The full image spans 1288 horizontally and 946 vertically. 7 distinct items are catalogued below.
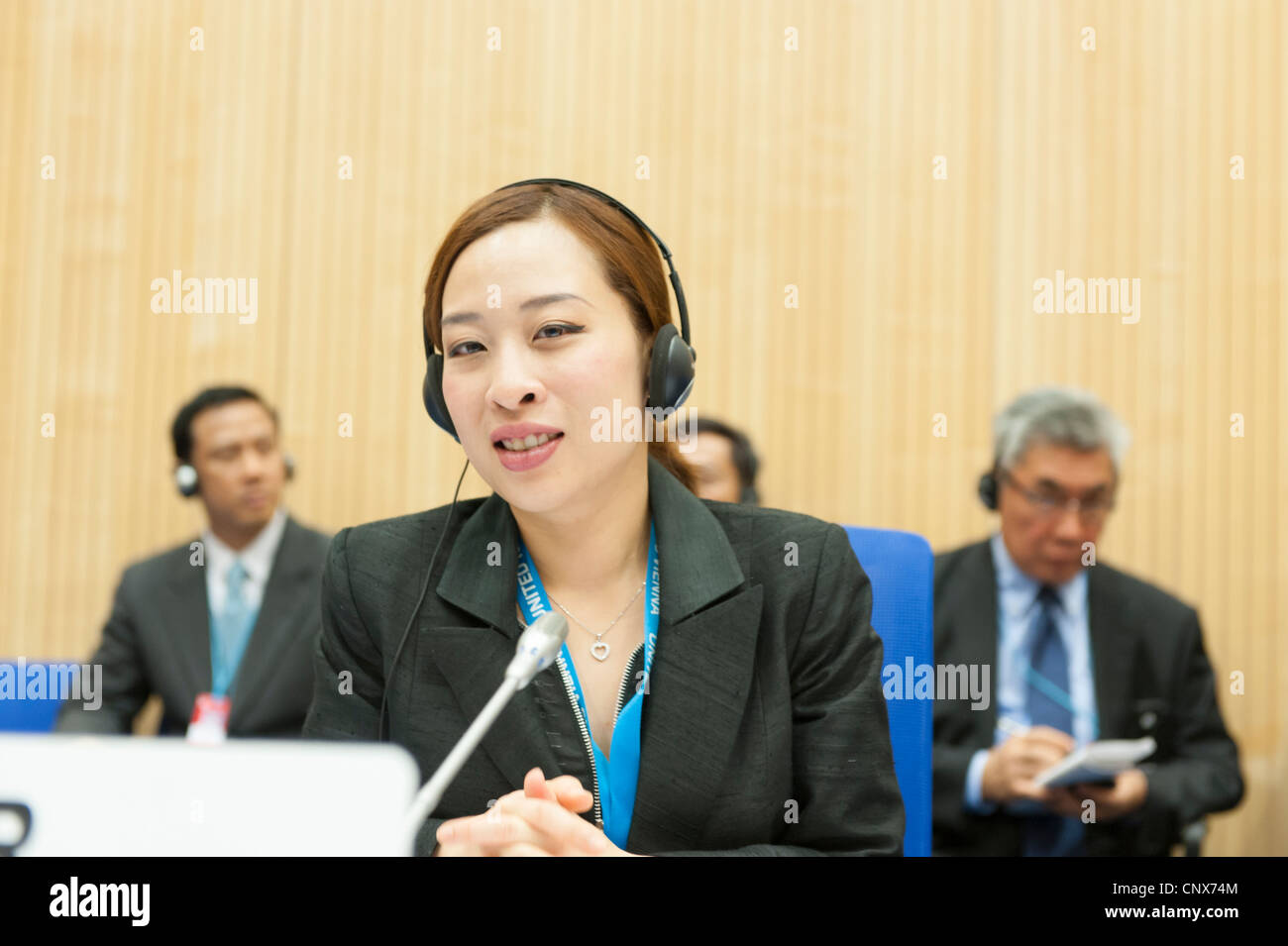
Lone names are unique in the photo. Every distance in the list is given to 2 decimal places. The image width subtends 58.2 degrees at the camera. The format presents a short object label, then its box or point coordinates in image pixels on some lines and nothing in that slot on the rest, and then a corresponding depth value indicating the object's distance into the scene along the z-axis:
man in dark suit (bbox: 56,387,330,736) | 2.51
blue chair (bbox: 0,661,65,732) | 1.67
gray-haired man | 2.22
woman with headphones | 1.15
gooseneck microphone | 0.77
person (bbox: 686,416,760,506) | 2.66
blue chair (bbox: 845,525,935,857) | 1.26
